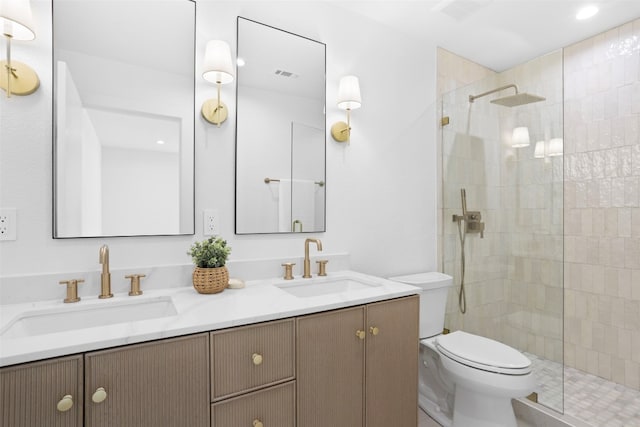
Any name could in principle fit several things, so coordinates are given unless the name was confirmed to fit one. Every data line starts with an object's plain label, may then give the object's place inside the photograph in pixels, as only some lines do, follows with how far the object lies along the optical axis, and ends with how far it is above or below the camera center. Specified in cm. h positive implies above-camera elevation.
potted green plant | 139 -22
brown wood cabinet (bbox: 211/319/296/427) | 107 -54
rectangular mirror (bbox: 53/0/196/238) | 133 +40
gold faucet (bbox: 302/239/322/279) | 178 -26
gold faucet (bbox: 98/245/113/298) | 127 -26
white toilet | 160 -79
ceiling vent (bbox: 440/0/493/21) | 194 +121
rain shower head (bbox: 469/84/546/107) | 199 +69
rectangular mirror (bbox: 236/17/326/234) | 169 +43
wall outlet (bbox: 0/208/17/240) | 121 -4
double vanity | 87 -46
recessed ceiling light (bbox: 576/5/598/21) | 202 +123
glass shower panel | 193 -2
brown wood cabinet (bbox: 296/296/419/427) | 126 -62
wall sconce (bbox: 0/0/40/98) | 114 +62
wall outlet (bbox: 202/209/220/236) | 158 -4
